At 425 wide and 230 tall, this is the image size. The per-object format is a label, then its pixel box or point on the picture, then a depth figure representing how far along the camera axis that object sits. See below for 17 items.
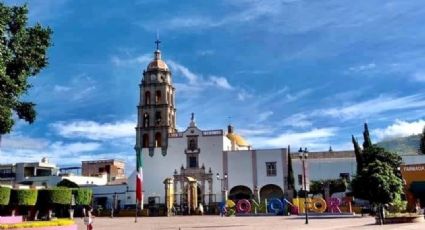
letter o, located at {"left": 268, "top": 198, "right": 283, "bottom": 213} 47.10
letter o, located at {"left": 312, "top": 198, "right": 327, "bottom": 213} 43.59
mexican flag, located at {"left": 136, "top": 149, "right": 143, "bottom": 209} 45.97
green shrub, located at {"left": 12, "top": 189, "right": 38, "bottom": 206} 38.42
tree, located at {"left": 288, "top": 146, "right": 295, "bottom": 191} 58.09
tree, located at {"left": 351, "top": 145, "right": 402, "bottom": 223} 27.23
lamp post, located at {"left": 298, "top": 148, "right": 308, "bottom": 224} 32.89
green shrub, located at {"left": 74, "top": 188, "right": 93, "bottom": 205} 48.28
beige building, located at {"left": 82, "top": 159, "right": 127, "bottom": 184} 84.50
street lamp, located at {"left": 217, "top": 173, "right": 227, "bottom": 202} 59.91
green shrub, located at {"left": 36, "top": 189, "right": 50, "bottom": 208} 42.03
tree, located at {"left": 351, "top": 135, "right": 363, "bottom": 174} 53.79
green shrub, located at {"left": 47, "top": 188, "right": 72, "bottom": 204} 41.97
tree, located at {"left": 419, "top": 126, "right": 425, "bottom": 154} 67.86
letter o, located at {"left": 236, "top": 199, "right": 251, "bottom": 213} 48.06
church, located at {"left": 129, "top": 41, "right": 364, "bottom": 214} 59.88
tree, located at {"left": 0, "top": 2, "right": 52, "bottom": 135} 18.19
